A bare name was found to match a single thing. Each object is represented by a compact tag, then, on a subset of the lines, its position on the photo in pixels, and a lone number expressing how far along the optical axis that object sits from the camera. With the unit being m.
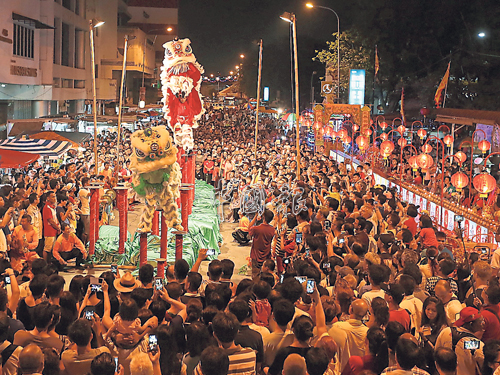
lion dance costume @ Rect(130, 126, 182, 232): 9.45
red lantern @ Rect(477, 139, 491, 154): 15.18
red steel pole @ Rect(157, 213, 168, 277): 10.14
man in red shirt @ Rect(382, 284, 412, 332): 5.68
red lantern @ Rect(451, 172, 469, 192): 12.65
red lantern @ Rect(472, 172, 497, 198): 11.22
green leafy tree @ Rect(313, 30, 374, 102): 34.59
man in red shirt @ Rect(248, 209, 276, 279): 9.82
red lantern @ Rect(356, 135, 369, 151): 20.62
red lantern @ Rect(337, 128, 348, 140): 25.19
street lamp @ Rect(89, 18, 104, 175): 15.28
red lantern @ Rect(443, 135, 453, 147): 18.41
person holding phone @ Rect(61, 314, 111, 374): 4.76
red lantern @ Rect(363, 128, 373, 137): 23.80
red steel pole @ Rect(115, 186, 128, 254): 11.16
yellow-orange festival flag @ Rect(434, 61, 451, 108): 19.48
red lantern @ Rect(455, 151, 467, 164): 15.80
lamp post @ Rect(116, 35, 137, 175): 16.20
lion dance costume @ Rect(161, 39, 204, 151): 13.90
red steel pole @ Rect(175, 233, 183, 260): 10.20
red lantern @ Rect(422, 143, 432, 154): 17.10
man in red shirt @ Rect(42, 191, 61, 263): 11.19
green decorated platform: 11.32
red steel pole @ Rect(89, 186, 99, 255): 11.61
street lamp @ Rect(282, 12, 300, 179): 14.74
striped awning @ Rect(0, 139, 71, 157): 15.02
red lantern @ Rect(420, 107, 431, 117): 20.20
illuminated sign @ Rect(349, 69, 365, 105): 30.75
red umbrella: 13.61
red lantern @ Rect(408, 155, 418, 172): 14.78
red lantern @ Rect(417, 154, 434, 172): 14.45
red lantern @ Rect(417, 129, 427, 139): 21.86
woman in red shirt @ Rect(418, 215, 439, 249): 9.75
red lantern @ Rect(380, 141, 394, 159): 17.56
